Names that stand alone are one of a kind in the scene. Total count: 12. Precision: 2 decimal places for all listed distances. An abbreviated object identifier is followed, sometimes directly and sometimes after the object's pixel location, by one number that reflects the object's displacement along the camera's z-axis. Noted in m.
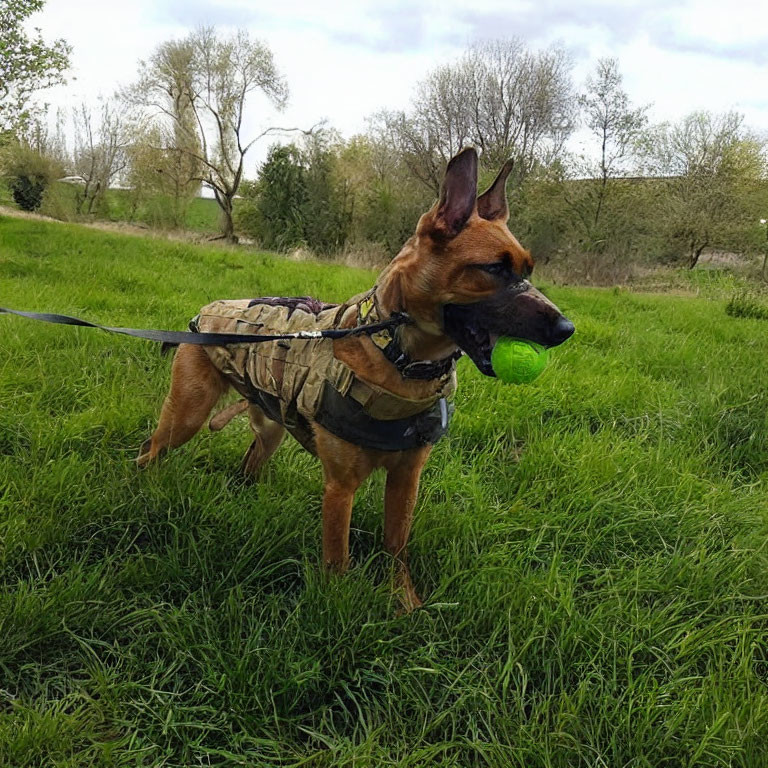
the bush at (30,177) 25.55
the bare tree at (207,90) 26.23
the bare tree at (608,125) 20.56
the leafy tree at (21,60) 8.44
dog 1.65
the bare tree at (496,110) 24.83
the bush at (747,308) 7.71
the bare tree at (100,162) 27.93
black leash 1.81
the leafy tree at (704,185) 20.52
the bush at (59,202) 24.06
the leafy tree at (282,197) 21.78
